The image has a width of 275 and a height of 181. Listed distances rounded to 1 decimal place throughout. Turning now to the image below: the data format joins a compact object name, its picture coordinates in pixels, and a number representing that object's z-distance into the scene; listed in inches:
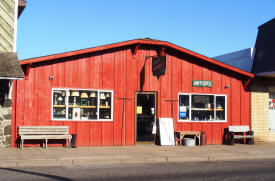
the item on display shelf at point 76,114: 627.5
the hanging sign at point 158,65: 632.4
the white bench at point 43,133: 574.6
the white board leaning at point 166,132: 666.8
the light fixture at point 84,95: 631.8
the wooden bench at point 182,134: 677.9
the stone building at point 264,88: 746.2
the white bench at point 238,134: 701.9
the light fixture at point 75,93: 625.9
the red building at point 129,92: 606.5
